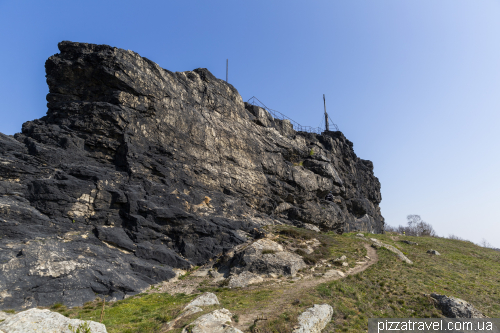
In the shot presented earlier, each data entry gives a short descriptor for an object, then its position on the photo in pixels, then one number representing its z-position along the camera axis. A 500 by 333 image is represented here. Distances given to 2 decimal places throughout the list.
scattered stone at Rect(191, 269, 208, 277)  25.79
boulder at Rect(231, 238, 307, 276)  25.20
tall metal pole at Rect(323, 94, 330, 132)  77.69
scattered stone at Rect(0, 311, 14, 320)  15.41
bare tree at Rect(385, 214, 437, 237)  123.32
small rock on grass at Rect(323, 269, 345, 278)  25.02
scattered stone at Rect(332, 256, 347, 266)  27.89
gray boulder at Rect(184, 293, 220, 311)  17.80
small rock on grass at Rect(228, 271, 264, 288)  23.37
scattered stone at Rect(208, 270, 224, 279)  25.42
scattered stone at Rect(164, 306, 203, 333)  14.57
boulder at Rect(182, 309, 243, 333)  13.31
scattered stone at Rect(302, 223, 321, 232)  42.50
